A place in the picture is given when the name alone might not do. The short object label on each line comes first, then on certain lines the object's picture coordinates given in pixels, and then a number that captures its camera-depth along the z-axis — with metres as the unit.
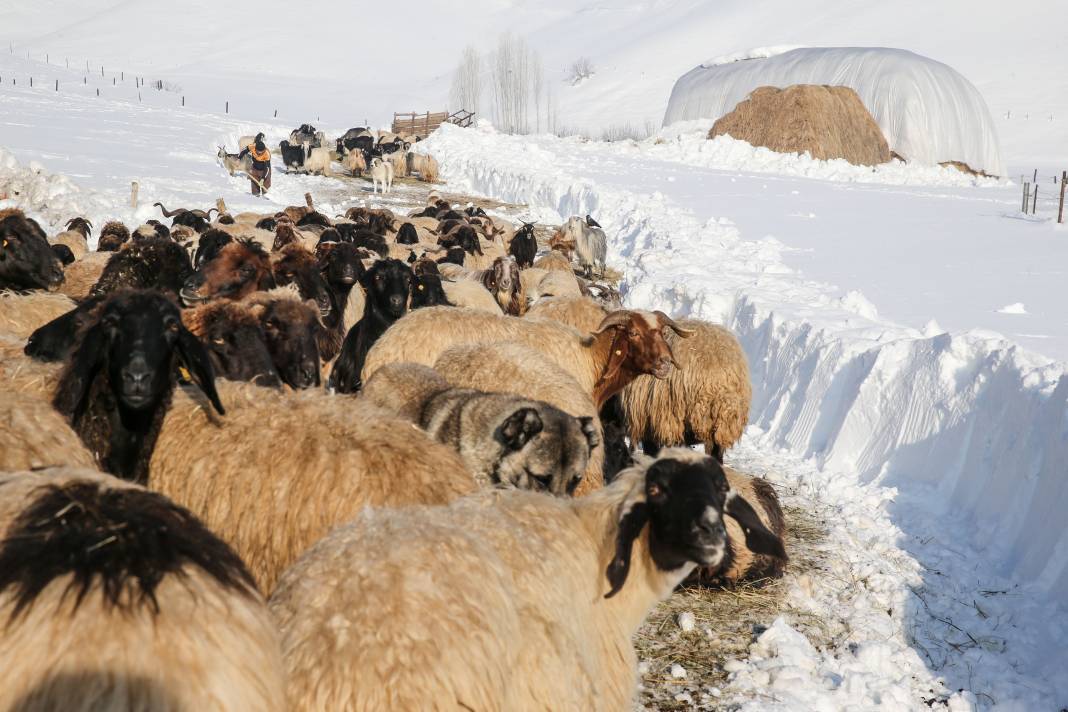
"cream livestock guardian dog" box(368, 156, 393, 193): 33.31
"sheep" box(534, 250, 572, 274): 15.54
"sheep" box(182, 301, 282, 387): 5.82
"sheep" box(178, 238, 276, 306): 7.48
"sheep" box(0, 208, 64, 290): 8.15
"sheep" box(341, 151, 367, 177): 39.03
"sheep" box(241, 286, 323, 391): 6.41
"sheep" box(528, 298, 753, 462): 8.39
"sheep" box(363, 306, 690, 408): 7.62
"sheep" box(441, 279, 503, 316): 10.46
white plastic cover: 42.81
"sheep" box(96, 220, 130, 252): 13.83
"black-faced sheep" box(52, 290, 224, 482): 4.07
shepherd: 29.98
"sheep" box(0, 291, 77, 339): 7.00
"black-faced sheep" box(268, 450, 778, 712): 2.51
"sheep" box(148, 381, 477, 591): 3.90
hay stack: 39.34
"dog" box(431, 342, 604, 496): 6.45
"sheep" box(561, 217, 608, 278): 18.70
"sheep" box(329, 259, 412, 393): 8.55
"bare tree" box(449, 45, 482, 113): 96.25
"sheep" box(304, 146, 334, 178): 38.62
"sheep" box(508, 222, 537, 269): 17.20
